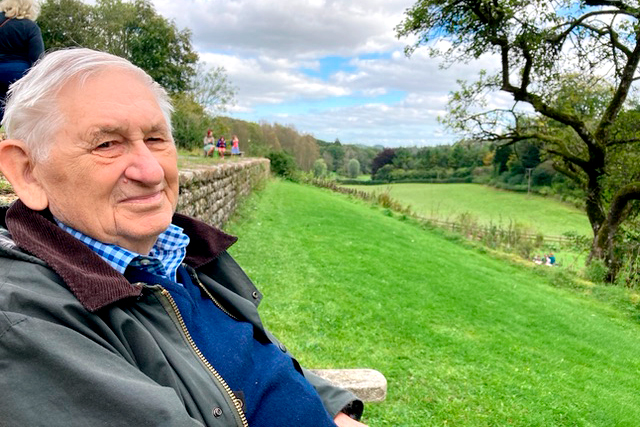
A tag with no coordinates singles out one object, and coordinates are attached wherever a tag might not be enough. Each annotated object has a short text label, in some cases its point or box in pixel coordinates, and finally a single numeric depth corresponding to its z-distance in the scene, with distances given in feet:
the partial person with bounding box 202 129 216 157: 44.32
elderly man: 3.16
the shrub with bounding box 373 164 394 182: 217.21
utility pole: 145.89
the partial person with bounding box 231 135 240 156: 57.22
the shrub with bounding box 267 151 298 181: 98.10
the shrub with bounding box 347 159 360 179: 219.20
